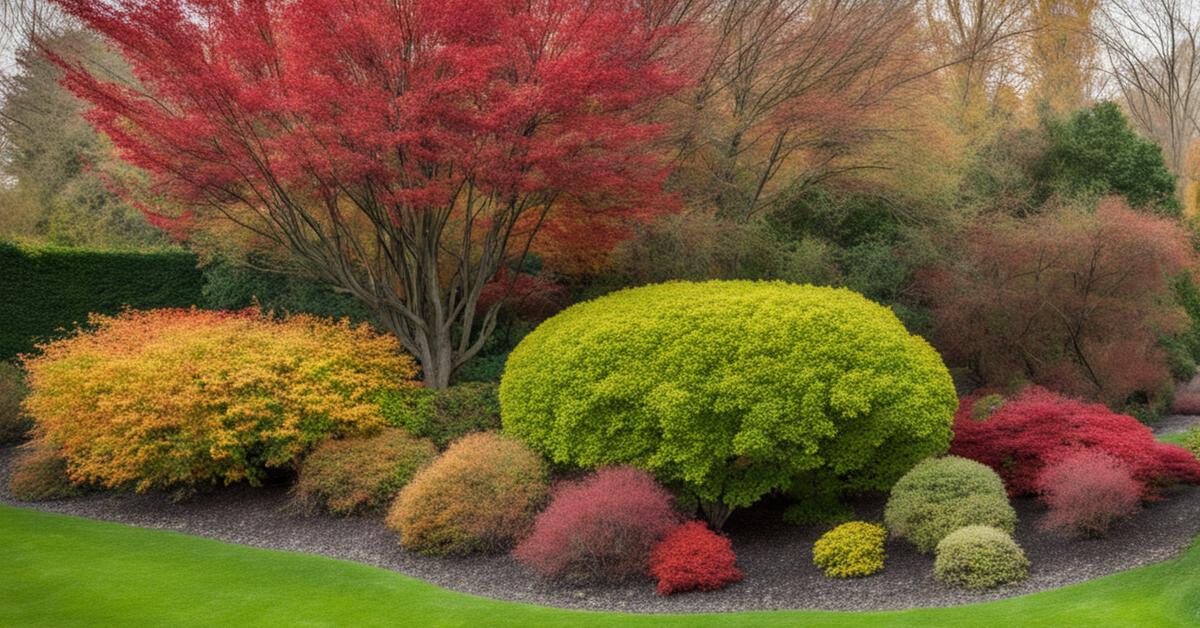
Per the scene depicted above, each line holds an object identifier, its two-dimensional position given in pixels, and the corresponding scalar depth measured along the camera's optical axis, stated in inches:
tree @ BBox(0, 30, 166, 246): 924.0
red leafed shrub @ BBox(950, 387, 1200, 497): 416.5
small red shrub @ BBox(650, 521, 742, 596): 377.7
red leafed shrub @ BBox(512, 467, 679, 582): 393.1
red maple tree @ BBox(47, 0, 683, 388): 492.7
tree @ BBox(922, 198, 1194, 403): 628.7
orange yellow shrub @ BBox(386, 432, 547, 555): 434.0
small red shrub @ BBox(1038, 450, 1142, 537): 375.9
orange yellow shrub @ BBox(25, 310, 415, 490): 487.5
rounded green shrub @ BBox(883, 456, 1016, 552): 391.9
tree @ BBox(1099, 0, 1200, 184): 1126.4
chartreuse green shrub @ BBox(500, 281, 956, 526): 429.1
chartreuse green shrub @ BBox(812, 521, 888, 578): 383.9
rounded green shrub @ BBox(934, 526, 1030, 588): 351.3
